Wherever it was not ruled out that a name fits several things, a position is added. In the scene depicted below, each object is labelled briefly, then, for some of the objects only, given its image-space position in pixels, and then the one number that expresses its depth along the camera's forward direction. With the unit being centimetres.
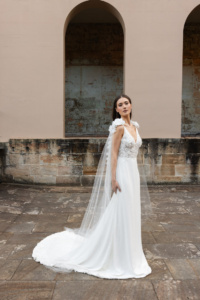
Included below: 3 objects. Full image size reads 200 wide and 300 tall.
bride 305
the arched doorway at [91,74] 1123
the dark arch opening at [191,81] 1116
